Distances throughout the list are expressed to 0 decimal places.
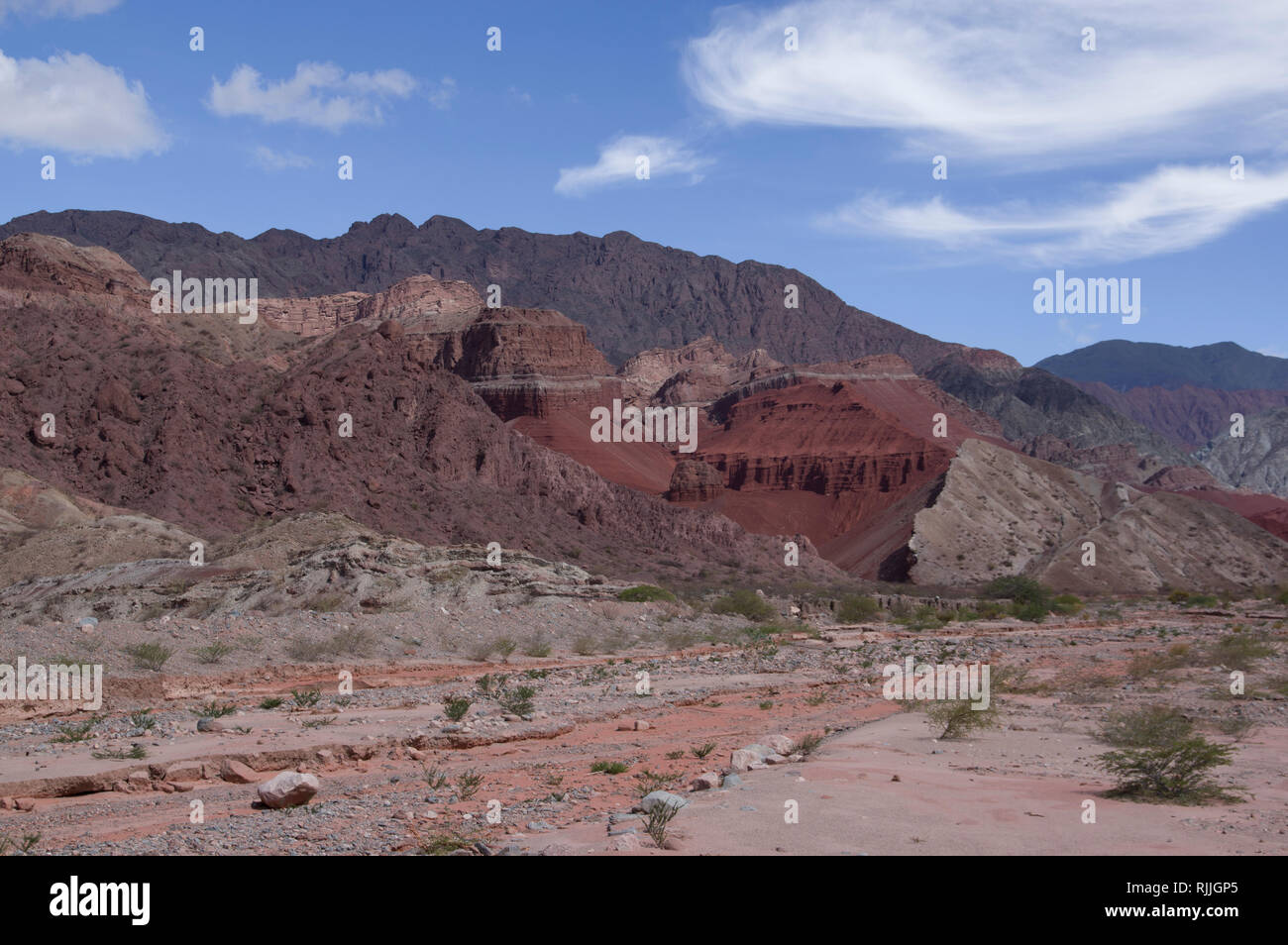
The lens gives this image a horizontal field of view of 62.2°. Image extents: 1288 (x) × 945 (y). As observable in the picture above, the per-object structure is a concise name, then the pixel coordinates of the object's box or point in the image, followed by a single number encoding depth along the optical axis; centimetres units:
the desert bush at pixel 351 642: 2872
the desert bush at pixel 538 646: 3123
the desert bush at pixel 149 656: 2431
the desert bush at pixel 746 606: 4447
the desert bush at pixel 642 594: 3959
